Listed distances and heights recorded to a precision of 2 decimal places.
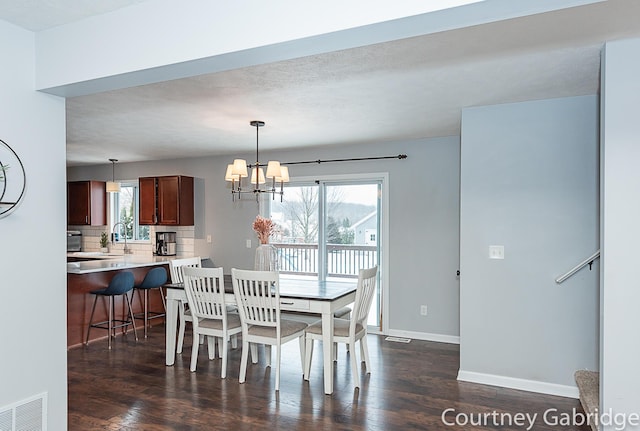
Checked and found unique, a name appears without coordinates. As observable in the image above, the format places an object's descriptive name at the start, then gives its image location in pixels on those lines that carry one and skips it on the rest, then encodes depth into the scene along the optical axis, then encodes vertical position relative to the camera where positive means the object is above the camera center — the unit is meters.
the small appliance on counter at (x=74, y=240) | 7.82 -0.52
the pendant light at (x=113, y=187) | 6.86 +0.37
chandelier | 4.27 +0.39
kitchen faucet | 7.43 -0.63
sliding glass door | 5.86 -0.24
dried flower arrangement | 4.44 -0.16
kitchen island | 4.92 -0.92
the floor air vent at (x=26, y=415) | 2.21 -1.05
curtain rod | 5.52 +0.69
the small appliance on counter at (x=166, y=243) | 7.04 -0.50
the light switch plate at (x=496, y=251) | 3.85 -0.34
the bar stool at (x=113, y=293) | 4.96 -0.92
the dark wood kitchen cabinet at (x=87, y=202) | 7.49 +0.15
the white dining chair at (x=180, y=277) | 4.50 -0.74
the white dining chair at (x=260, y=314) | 3.69 -0.89
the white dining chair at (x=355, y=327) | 3.73 -1.01
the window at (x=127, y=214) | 7.61 -0.05
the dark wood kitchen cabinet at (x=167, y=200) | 6.68 +0.17
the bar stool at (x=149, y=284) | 5.41 -0.89
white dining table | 3.67 -0.79
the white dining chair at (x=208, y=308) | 3.98 -0.89
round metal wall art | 2.19 +0.16
